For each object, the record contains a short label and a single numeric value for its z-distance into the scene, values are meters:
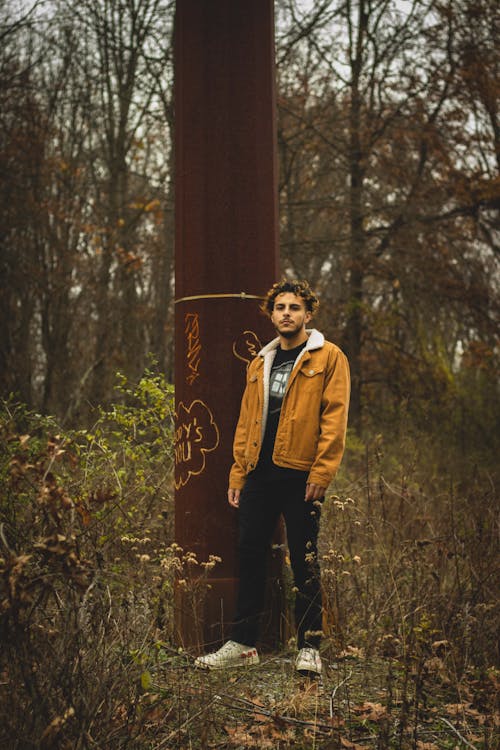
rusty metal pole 4.96
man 4.45
